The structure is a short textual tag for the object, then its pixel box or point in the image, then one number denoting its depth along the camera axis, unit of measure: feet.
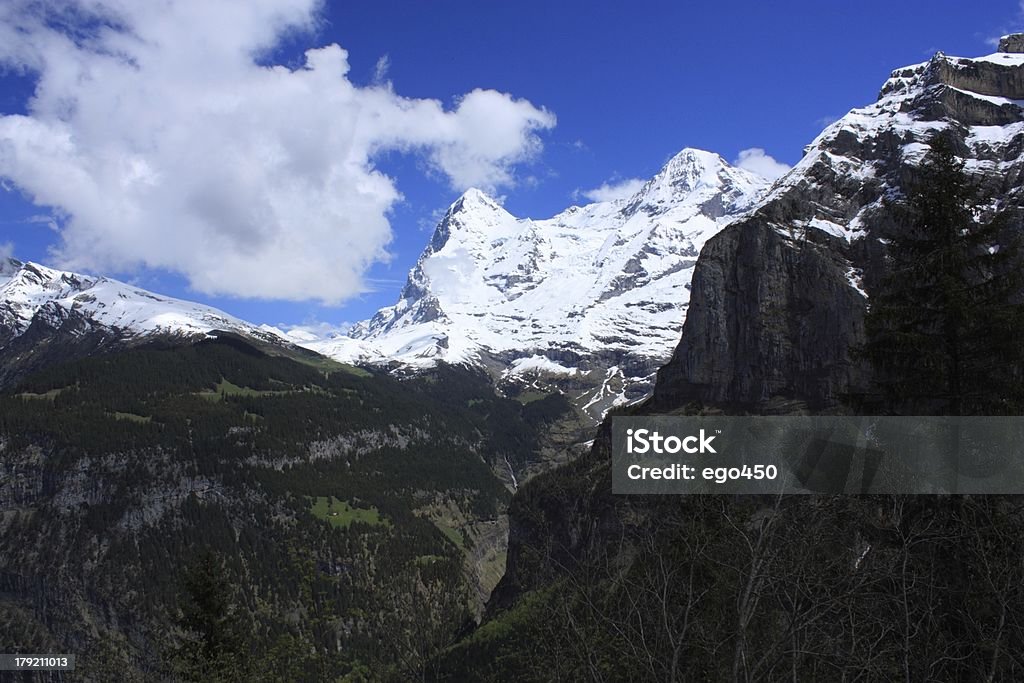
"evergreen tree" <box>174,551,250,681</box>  116.78
